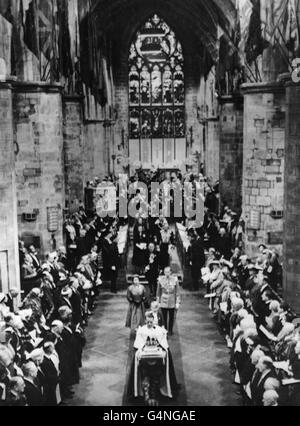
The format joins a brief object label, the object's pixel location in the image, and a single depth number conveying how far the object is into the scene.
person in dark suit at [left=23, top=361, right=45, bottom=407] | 9.29
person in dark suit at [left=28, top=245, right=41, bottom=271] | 16.82
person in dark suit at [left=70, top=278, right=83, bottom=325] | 13.38
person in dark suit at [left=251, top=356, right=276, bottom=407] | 9.01
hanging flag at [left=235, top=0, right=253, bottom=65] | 16.94
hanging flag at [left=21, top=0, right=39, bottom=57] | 16.84
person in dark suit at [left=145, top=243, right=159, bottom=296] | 16.81
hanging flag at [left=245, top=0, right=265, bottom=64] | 16.66
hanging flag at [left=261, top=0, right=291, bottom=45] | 15.21
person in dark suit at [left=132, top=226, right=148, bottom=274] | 19.08
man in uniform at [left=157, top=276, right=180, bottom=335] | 13.55
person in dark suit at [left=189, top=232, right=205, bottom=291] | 17.81
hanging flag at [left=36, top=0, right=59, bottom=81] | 17.64
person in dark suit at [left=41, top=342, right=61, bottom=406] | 9.96
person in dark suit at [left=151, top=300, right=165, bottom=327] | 11.29
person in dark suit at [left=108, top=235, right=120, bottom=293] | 17.81
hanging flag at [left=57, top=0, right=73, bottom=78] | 18.80
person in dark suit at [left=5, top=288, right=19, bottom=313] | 13.48
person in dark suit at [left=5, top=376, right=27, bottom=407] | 8.70
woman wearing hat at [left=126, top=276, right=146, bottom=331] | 13.49
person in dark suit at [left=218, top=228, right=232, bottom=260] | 19.48
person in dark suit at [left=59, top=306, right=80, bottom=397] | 11.05
